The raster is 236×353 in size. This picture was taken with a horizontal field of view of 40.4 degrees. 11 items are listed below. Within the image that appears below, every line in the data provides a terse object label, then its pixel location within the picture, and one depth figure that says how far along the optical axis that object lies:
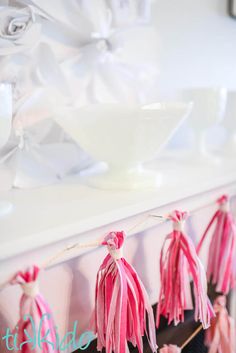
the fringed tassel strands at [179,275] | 0.49
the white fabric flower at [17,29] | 0.49
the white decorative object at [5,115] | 0.41
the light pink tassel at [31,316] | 0.35
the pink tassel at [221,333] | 0.63
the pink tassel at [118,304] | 0.41
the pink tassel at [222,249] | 0.64
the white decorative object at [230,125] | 0.86
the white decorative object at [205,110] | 0.73
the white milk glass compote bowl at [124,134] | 0.49
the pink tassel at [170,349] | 0.57
